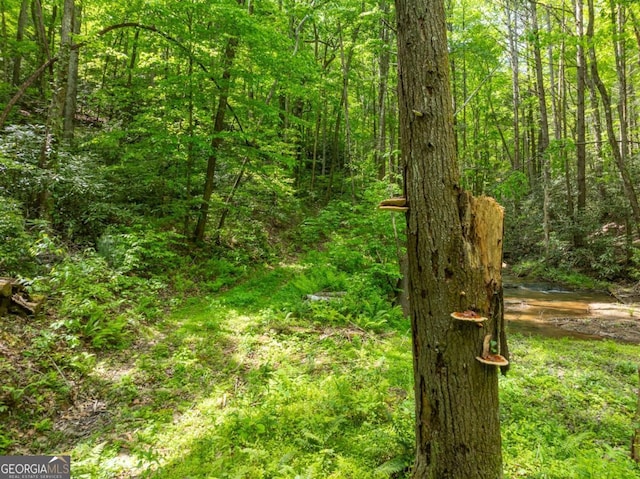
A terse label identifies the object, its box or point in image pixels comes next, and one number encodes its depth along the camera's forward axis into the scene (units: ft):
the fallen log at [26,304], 15.75
